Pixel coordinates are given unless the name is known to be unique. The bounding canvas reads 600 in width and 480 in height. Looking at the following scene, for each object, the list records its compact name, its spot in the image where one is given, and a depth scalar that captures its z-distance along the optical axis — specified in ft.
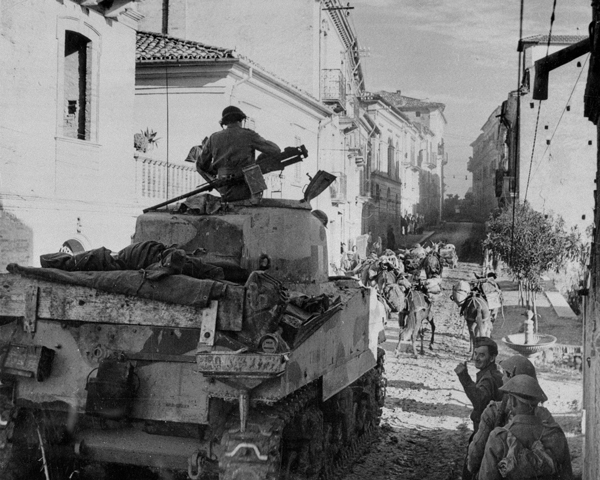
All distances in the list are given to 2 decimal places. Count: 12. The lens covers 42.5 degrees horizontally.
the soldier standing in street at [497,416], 18.12
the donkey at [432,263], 82.21
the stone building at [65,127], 43.21
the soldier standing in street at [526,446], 15.89
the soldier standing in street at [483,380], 23.32
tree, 67.82
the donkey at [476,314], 50.26
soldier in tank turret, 25.55
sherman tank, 18.31
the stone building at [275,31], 93.50
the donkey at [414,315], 53.26
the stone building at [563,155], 100.17
